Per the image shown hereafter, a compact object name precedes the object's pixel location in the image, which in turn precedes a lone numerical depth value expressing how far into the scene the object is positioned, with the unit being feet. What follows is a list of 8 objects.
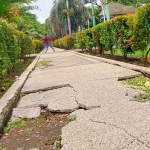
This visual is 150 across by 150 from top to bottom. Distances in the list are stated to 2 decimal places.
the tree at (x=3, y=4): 11.18
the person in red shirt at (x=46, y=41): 50.68
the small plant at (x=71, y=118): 5.95
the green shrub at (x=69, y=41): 46.48
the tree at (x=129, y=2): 90.31
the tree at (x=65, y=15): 60.95
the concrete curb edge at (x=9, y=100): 6.28
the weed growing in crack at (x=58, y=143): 4.65
